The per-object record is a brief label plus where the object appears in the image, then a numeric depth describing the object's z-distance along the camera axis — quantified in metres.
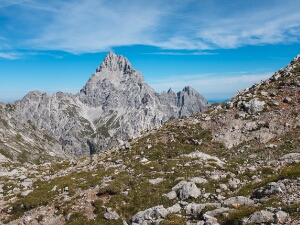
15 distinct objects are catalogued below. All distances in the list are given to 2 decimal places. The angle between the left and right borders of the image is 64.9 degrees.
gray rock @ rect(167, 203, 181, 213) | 18.70
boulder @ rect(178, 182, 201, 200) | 21.39
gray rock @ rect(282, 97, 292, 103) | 40.12
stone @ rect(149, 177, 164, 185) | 25.41
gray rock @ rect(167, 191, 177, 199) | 22.08
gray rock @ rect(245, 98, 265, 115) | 40.59
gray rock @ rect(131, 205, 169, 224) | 17.84
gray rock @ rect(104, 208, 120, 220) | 20.22
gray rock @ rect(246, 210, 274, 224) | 11.91
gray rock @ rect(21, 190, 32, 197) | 25.92
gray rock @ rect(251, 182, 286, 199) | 15.53
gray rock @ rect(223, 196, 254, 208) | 15.96
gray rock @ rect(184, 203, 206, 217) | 17.44
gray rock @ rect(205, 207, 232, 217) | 15.13
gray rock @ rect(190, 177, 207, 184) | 23.75
